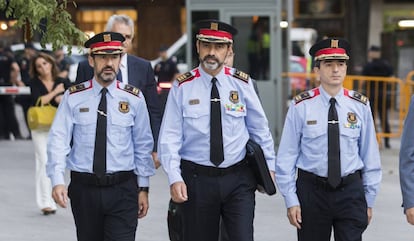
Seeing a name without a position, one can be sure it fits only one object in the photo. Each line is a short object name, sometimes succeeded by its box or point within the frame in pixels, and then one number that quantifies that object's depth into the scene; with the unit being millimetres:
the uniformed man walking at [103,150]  9609
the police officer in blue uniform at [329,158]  9572
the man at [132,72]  11626
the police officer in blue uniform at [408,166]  9090
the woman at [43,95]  16211
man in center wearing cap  9677
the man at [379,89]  28190
